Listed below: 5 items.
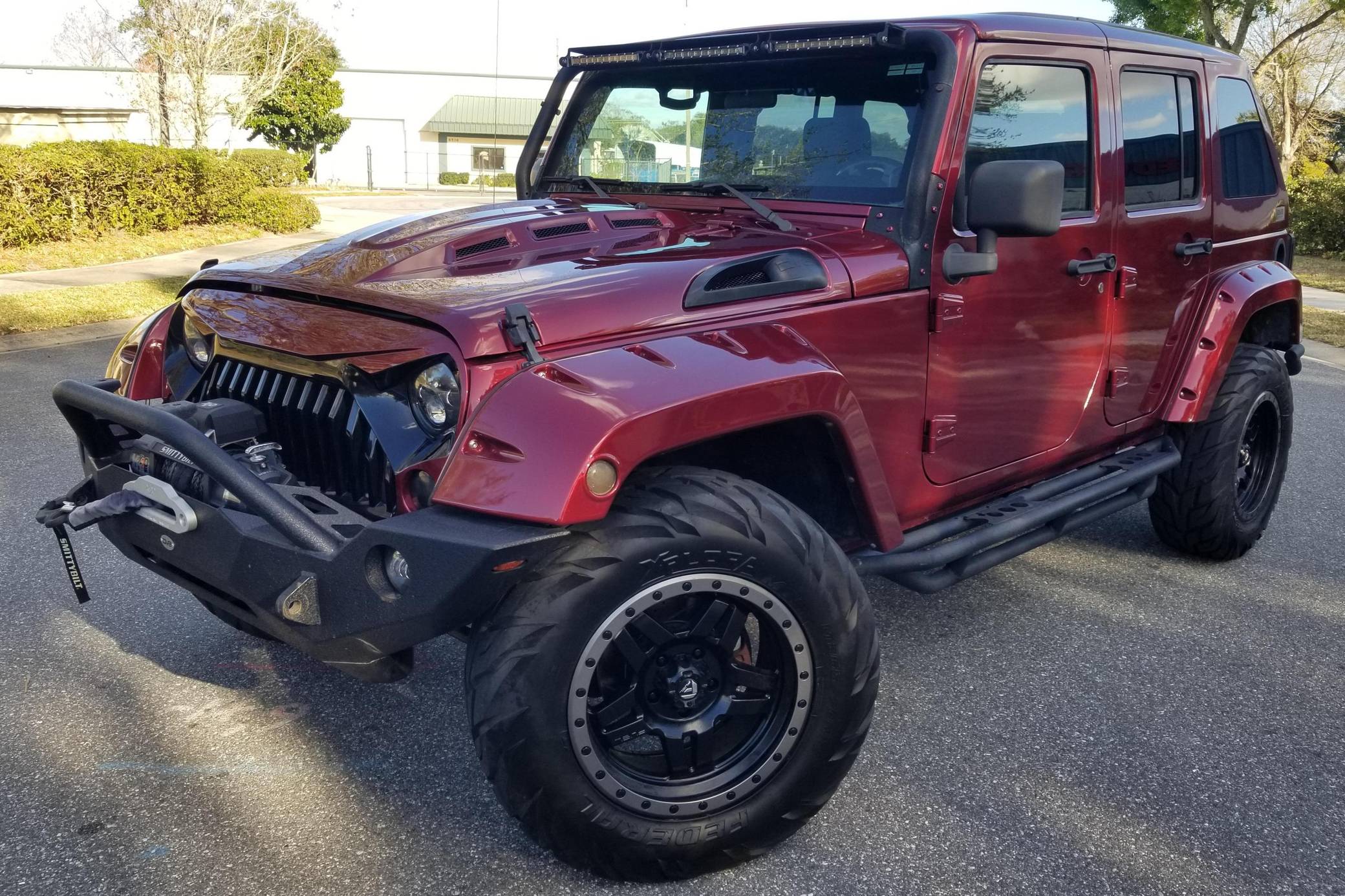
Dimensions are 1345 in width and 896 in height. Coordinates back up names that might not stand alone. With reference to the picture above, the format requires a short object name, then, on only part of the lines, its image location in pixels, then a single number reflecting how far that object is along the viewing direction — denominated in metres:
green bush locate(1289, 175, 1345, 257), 19.53
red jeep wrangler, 2.27
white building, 49.09
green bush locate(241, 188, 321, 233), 17.91
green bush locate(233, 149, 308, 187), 20.92
